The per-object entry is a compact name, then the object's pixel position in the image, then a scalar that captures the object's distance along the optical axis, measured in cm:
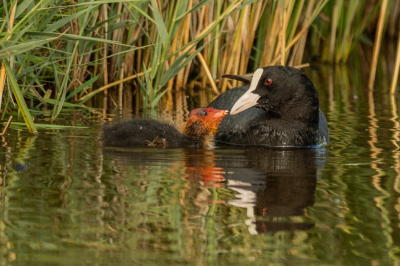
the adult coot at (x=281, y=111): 888
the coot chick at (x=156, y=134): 854
